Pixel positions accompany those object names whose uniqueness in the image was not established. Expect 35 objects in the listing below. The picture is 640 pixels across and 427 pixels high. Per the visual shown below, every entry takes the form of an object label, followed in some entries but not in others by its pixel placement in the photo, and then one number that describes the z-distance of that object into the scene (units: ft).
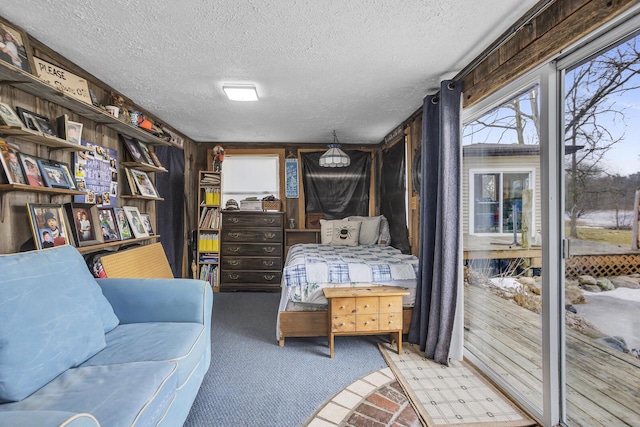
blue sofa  3.25
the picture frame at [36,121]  5.74
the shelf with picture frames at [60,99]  5.18
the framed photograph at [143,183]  9.33
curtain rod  4.82
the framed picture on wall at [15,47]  5.24
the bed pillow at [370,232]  13.14
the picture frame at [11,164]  5.20
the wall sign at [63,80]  5.91
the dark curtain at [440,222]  7.02
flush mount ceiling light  8.14
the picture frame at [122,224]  8.33
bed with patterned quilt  8.11
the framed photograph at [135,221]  8.91
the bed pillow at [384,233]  12.87
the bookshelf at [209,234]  13.79
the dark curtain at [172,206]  11.60
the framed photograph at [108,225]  7.70
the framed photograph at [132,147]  8.95
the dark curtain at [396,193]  11.60
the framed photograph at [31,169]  5.63
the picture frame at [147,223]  9.64
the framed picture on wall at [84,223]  6.68
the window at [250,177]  15.34
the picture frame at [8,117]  5.22
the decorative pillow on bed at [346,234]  12.92
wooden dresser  13.60
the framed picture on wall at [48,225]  5.69
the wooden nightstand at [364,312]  7.57
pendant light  12.04
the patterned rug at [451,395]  5.27
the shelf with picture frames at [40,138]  5.24
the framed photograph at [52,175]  6.03
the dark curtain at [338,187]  15.06
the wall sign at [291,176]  15.17
